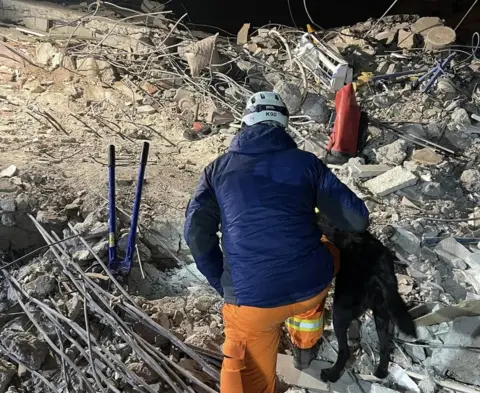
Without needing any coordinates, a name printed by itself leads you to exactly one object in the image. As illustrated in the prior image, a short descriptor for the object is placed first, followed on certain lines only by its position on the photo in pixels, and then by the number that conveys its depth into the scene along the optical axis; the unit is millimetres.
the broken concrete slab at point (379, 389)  3154
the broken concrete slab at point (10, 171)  4582
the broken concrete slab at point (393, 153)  5074
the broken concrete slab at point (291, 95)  5926
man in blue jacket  2713
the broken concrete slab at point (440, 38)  6898
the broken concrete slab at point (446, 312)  3115
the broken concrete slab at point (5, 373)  3209
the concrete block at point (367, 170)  4852
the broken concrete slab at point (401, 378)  3164
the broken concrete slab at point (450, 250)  3719
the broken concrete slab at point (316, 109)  5840
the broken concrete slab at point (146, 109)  6281
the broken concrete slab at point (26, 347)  3320
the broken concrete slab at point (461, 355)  3100
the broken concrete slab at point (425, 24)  7300
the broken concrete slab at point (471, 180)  4812
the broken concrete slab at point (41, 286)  3715
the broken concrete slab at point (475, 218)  4215
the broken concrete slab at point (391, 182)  4641
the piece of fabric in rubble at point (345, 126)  5051
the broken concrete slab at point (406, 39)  7154
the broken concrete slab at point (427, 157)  4984
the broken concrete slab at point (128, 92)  6422
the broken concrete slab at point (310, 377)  3270
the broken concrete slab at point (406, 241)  3947
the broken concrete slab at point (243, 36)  7812
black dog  3258
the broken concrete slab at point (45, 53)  6629
